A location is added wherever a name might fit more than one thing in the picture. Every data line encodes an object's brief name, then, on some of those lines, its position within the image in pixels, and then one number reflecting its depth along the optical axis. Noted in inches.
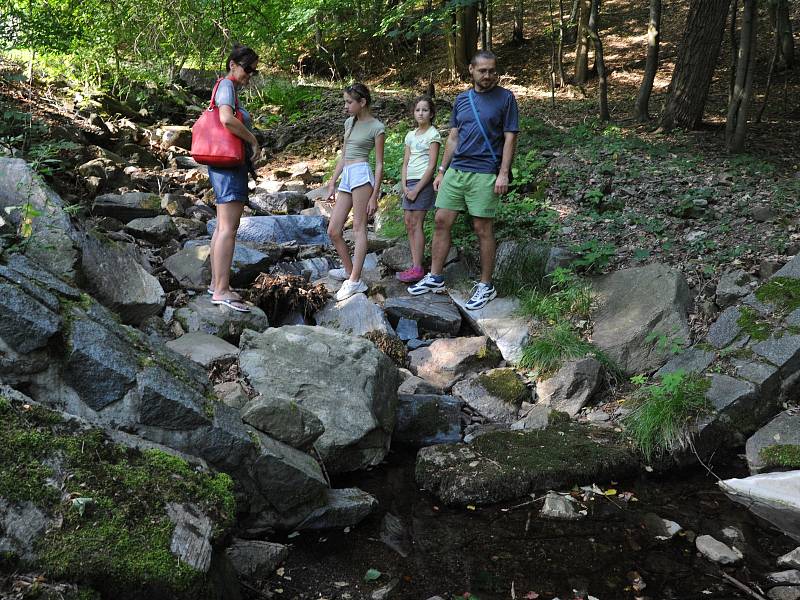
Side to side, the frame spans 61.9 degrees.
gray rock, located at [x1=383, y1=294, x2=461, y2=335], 251.6
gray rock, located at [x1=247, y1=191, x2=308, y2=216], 369.7
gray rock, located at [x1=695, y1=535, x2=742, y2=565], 139.6
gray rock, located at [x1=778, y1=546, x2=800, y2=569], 136.7
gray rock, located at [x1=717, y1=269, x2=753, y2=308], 220.7
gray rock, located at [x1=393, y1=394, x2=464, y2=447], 198.5
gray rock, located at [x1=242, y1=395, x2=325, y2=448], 154.0
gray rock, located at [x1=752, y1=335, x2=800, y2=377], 192.7
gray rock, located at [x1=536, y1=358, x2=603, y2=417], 209.0
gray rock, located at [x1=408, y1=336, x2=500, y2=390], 226.5
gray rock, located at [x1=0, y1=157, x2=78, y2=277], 173.6
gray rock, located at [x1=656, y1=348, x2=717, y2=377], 200.8
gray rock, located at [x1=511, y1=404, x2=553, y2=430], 197.8
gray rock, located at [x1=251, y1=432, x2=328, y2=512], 143.7
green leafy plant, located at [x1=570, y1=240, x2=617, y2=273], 250.2
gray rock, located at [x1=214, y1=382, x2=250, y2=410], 164.7
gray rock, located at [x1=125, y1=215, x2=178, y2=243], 285.6
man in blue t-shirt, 230.2
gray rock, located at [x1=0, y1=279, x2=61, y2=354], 118.9
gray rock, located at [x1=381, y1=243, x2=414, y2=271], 289.4
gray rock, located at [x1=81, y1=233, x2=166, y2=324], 188.4
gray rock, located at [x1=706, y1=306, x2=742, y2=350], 206.4
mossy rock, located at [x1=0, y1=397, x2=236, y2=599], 89.2
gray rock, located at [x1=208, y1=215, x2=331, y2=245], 314.0
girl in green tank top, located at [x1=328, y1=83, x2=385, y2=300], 239.5
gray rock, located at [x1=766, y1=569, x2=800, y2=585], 131.3
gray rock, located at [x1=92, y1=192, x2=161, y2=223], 298.8
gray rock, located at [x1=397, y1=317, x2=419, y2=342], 249.3
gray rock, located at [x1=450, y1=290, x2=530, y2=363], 236.1
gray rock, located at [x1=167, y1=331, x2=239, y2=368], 190.2
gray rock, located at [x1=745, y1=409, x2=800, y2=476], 173.3
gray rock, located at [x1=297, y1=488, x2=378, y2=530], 151.4
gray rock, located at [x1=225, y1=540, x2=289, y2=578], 130.6
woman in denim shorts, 207.2
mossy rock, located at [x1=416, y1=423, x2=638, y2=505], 166.4
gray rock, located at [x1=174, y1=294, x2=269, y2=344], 217.3
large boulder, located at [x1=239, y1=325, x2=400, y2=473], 175.6
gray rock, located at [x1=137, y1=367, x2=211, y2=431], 127.6
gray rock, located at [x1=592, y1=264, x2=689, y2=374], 217.0
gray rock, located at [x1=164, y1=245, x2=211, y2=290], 251.4
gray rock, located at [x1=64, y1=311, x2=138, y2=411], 124.8
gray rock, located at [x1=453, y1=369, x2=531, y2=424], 211.8
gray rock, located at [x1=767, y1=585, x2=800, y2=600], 127.0
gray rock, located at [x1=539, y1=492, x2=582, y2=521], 157.5
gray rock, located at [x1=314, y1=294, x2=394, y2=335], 240.5
